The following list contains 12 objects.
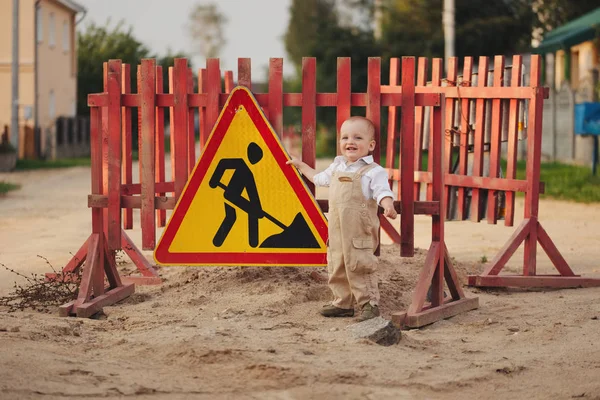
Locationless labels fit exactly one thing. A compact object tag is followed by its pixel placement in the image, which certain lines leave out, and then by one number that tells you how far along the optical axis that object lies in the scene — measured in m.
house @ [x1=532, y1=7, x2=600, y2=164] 27.70
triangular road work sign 7.59
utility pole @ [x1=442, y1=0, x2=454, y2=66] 36.47
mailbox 21.44
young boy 7.29
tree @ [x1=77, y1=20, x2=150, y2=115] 48.59
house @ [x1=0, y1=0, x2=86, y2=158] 36.72
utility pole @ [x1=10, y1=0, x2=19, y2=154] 31.53
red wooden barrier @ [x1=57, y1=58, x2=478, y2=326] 7.68
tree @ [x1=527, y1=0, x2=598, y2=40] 45.28
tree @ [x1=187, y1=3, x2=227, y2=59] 116.25
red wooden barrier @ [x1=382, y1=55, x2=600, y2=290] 9.26
